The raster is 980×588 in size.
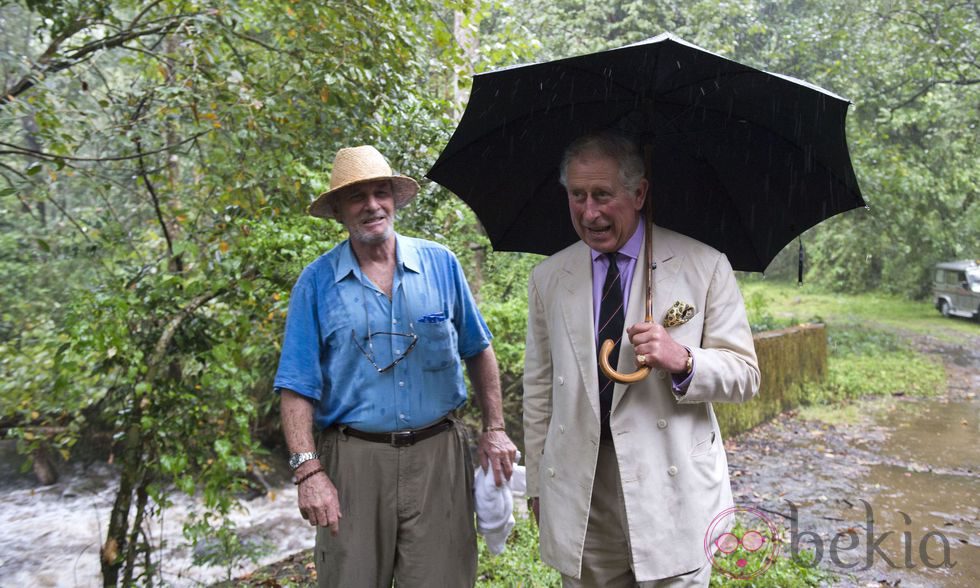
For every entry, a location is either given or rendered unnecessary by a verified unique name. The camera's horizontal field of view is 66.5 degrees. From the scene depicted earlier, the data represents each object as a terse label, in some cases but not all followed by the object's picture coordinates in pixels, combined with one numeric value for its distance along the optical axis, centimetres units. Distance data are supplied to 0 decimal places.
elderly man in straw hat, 267
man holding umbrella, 220
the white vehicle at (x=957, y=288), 1917
